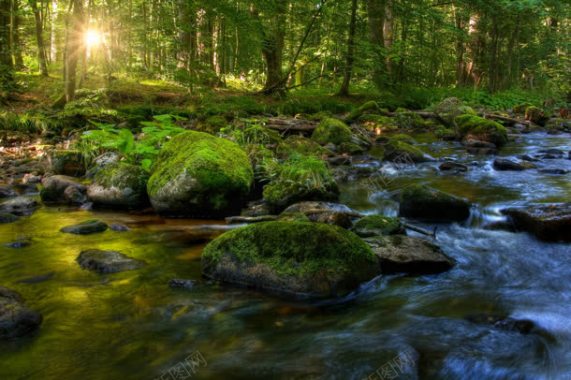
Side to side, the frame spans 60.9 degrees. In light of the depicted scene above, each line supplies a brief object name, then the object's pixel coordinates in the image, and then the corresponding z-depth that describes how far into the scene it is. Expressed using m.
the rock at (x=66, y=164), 9.16
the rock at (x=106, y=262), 4.57
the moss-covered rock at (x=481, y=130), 12.24
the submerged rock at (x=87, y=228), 5.78
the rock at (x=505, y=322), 3.55
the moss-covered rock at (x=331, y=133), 11.66
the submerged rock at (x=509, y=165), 9.25
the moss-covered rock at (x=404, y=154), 10.12
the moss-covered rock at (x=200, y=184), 6.38
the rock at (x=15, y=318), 3.28
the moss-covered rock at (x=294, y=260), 4.10
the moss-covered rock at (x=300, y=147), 9.70
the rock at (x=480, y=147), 11.12
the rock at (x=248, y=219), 5.99
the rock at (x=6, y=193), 7.74
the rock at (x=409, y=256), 4.61
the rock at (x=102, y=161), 8.89
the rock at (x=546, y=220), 5.19
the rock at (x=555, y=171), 8.72
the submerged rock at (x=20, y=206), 6.65
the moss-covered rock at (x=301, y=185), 6.79
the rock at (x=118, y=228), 5.90
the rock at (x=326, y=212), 5.77
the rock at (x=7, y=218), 6.26
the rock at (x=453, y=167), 9.29
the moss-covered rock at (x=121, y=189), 7.04
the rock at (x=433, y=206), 6.21
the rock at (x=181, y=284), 4.28
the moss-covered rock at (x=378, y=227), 5.34
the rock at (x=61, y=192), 7.47
